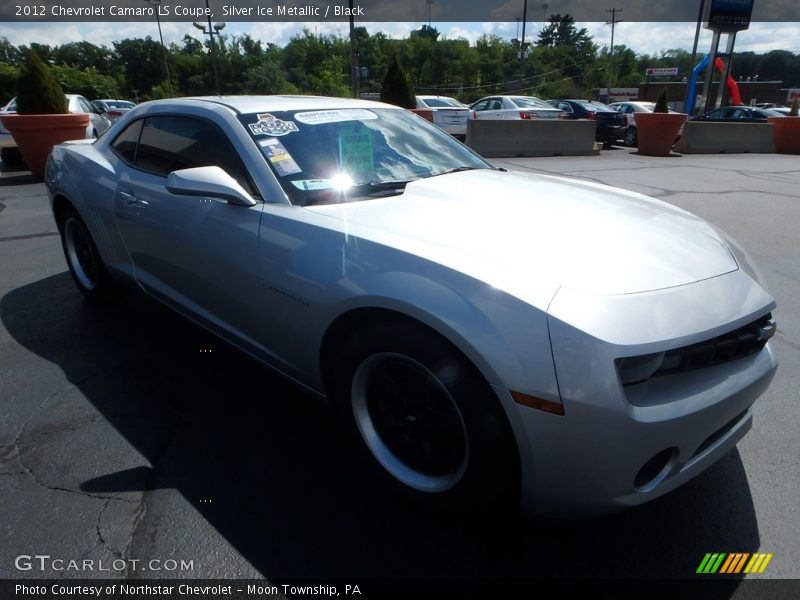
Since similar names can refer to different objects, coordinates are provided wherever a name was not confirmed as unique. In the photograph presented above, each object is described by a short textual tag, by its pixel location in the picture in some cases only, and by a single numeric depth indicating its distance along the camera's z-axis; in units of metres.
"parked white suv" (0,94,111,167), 11.31
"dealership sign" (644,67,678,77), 81.00
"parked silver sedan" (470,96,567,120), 15.34
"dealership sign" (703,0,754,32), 21.78
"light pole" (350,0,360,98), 17.95
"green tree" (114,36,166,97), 81.75
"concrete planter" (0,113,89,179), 9.45
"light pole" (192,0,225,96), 33.60
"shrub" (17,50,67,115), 9.77
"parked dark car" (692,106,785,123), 19.52
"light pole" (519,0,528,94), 42.56
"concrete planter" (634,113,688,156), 13.94
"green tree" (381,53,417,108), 13.45
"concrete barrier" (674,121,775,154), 15.27
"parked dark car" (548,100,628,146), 16.86
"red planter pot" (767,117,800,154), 15.75
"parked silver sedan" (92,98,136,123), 17.27
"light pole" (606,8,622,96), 74.06
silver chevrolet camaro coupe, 1.57
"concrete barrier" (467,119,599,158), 13.46
